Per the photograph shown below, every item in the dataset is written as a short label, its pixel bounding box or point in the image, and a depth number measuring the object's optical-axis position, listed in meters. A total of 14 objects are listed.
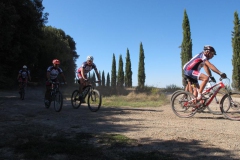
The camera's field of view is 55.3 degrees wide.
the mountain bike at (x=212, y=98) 6.04
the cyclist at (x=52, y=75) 8.42
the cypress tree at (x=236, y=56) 24.44
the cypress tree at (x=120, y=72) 56.84
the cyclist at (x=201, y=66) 6.05
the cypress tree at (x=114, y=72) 61.06
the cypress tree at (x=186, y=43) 28.80
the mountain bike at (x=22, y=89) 12.19
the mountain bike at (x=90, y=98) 7.74
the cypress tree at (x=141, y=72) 46.91
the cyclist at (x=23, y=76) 12.55
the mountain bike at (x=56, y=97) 7.64
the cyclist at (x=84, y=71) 8.14
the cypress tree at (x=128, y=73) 53.41
